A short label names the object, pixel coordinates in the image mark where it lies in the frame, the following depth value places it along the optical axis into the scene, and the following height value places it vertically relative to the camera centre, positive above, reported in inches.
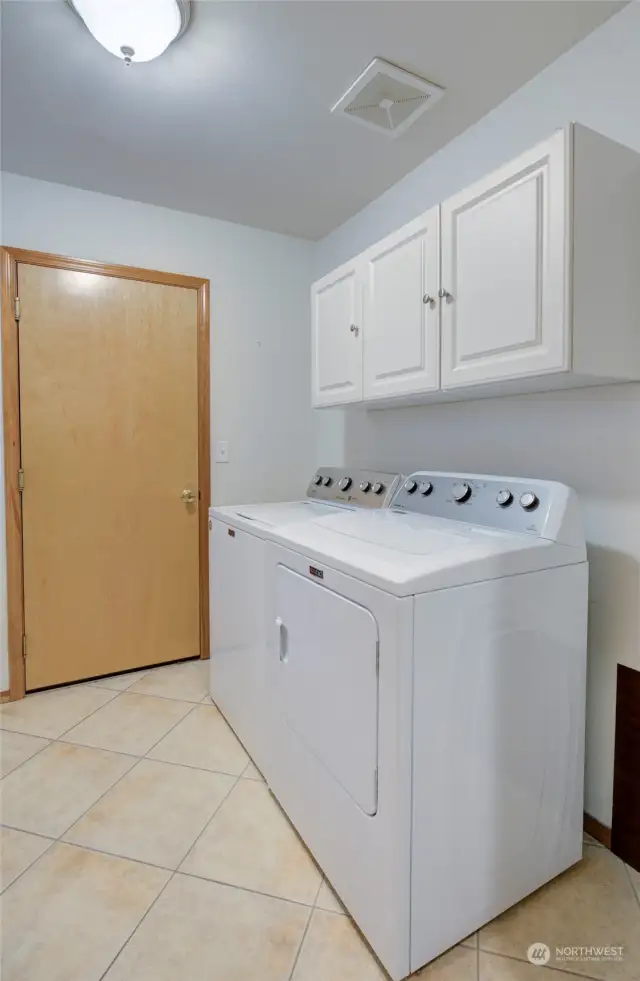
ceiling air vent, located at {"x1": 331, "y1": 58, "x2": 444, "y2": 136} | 62.8 +48.8
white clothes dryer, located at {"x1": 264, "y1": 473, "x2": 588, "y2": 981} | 41.8 -22.5
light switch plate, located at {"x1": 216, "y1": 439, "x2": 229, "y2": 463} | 108.0 +3.3
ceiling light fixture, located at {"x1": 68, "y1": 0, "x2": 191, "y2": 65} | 51.8 +46.9
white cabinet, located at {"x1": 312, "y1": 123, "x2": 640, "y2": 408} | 46.9 +19.8
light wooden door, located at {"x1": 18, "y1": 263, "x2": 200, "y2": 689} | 91.5 -1.1
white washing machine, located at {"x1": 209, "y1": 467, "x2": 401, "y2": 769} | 68.7 -17.3
